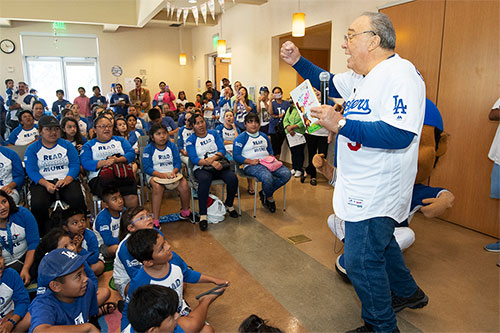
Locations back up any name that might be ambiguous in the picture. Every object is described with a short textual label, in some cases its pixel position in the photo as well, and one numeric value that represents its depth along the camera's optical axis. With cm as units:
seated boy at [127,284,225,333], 140
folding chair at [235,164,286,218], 438
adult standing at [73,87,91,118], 1008
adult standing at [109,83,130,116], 898
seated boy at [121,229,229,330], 186
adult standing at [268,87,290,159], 648
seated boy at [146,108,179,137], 564
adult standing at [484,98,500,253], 321
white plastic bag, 397
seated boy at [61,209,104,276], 257
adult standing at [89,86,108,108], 988
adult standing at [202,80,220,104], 915
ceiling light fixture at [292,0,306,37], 571
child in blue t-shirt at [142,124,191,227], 389
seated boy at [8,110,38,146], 468
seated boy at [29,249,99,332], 167
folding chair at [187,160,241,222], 410
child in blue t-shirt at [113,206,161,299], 225
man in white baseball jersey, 149
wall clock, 1036
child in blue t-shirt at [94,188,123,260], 298
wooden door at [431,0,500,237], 346
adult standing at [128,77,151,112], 1031
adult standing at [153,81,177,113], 1018
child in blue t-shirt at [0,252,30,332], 192
